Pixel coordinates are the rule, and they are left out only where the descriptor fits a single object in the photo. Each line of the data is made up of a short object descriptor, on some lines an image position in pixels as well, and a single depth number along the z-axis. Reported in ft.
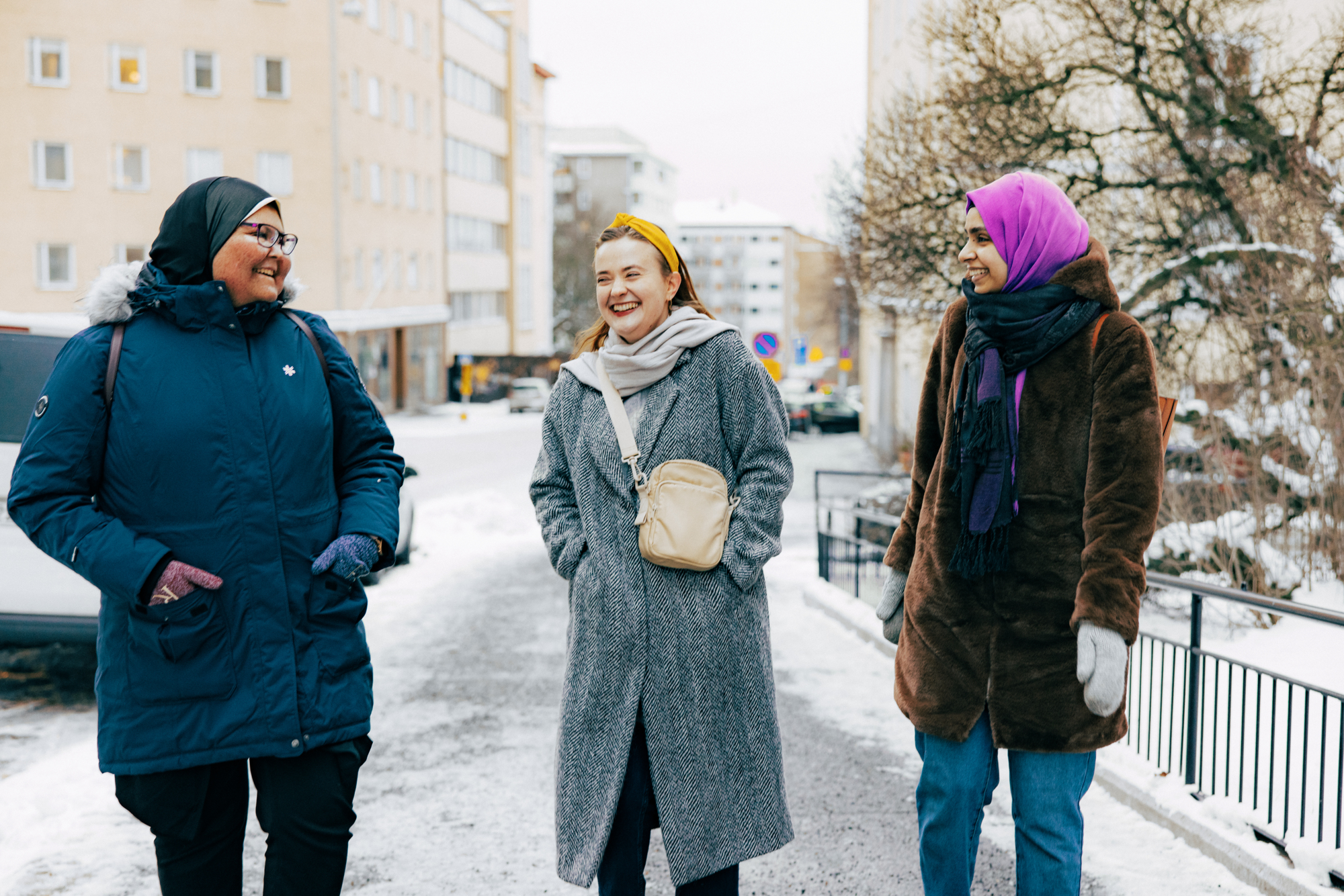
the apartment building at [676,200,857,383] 450.30
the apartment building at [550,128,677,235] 364.58
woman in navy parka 8.78
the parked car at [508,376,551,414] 156.04
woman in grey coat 9.70
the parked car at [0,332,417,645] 19.10
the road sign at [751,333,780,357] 81.46
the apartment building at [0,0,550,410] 123.85
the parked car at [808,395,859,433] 155.02
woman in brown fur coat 9.20
